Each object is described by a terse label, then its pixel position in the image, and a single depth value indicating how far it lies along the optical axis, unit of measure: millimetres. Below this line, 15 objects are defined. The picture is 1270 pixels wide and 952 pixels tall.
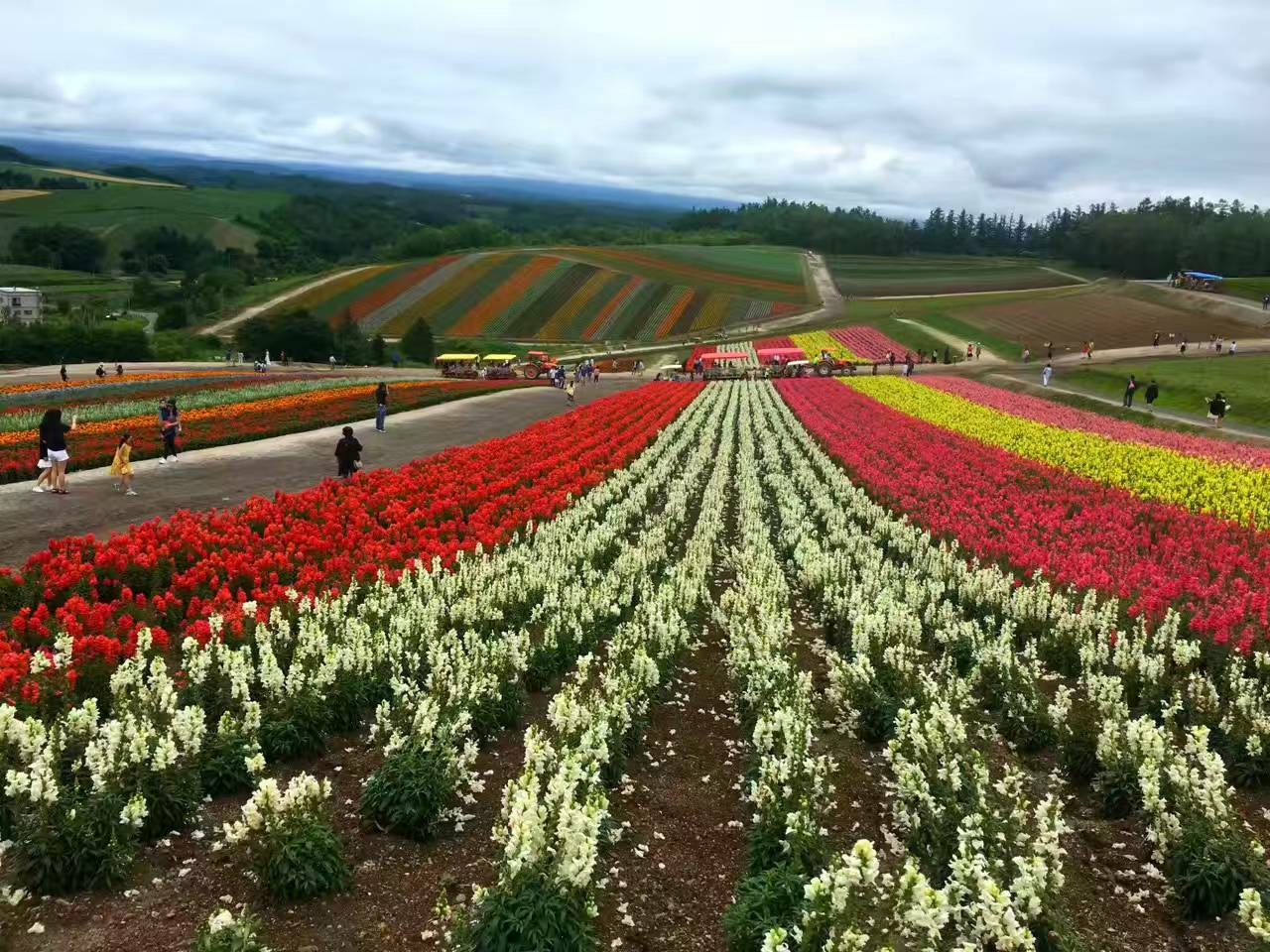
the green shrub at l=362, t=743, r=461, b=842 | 8273
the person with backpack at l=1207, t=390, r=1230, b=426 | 38375
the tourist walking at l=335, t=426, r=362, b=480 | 23688
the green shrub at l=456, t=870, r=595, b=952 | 6242
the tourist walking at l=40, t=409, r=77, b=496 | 20375
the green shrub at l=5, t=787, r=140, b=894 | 7008
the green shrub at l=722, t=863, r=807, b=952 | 6746
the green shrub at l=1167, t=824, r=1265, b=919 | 7516
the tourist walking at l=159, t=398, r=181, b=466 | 25984
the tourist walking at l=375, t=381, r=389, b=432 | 35094
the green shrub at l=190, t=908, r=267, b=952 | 5750
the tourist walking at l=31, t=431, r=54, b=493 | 21234
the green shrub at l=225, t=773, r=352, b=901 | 7102
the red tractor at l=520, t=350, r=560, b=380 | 74312
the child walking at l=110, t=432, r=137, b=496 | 21719
